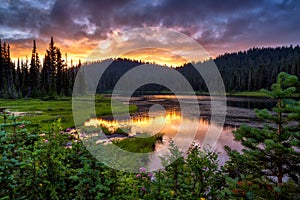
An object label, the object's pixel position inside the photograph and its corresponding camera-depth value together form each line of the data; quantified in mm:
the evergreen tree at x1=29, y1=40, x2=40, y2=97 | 65906
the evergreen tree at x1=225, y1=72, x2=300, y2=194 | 2508
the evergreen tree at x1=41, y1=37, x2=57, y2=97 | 67250
